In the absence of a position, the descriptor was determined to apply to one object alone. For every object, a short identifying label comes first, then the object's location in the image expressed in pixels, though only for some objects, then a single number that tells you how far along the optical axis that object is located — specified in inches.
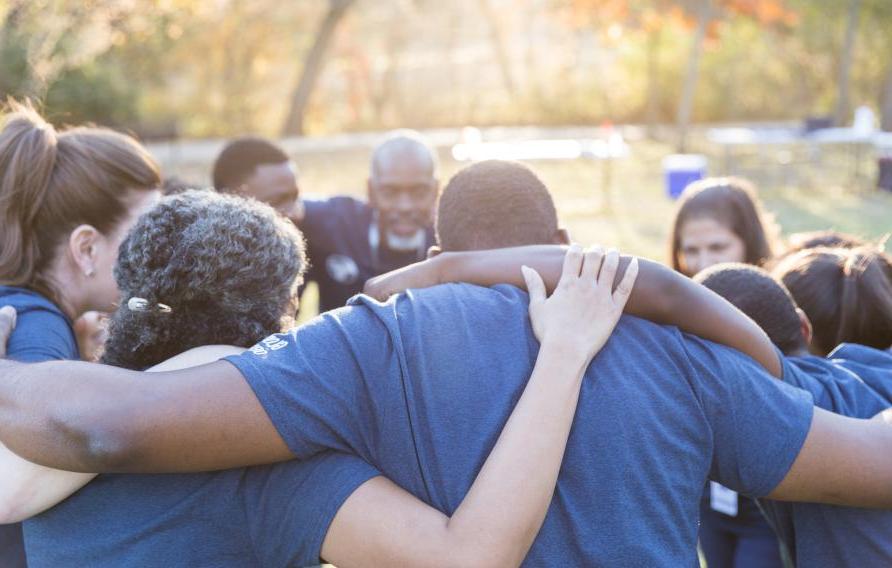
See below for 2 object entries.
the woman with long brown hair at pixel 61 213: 98.3
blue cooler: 570.3
